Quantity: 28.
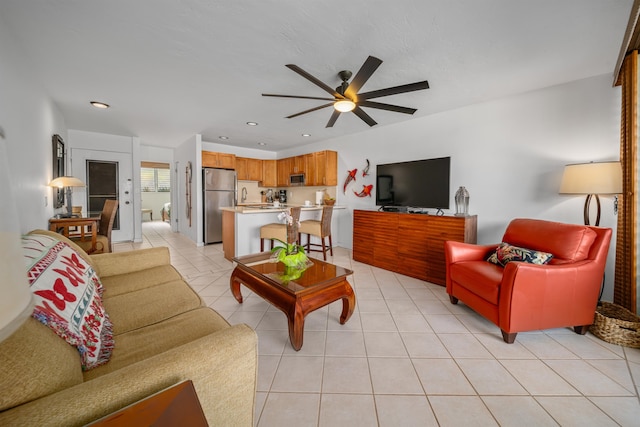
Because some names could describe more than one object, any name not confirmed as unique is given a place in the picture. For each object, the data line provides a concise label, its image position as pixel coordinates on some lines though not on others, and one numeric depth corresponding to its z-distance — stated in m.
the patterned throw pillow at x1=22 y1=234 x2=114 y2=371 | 0.97
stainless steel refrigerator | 5.55
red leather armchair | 1.97
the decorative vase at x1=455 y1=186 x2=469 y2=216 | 3.31
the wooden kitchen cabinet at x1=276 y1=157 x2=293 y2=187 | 6.29
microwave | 5.93
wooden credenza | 3.24
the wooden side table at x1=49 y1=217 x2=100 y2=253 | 3.23
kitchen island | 4.15
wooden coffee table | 1.87
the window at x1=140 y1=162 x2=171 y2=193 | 9.70
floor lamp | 2.21
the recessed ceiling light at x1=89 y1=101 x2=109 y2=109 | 3.46
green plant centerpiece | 2.12
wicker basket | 1.96
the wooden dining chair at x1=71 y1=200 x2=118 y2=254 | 3.42
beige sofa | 0.65
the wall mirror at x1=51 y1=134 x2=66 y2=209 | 3.44
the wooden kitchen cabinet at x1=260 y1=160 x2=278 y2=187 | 6.78
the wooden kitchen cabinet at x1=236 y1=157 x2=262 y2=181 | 6.39
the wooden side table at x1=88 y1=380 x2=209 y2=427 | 0.62
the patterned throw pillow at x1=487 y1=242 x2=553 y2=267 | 2.23
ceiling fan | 1.98
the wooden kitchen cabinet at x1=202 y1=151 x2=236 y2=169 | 5.72
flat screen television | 3.53
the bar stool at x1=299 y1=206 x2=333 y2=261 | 4.36
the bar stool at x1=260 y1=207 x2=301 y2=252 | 3.96
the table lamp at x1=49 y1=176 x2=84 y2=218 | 3.25
